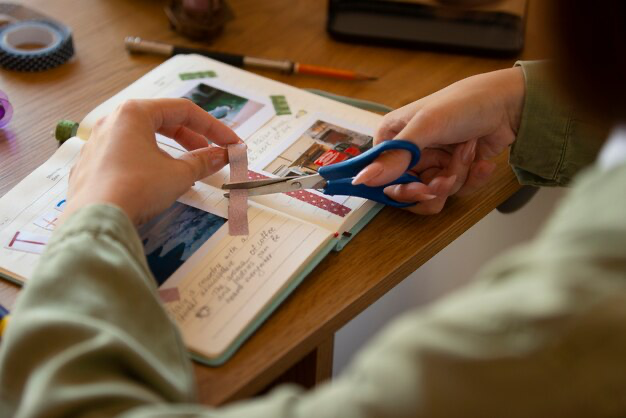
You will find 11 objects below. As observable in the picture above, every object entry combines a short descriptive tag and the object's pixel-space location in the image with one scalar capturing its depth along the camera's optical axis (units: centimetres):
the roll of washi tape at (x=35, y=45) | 99
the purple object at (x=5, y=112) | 91
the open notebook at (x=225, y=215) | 69
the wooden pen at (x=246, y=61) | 101
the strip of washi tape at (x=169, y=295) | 69
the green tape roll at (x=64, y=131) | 87
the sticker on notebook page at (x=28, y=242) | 73
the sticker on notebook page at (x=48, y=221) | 76
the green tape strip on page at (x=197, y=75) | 97
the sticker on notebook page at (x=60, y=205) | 78
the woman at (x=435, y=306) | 42
